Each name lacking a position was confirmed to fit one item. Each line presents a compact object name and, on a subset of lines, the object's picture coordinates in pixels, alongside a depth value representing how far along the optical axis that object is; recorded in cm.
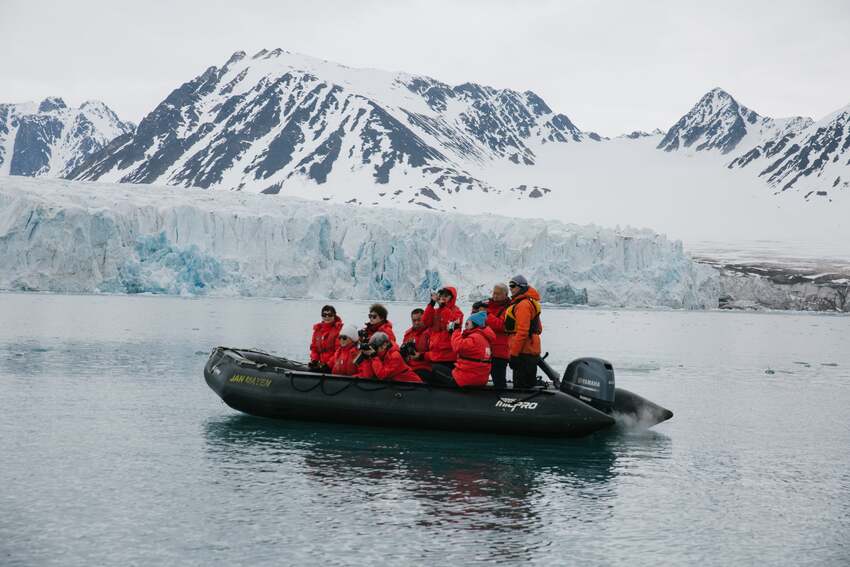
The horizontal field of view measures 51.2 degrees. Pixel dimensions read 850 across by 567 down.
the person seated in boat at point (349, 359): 1152
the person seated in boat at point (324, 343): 1279
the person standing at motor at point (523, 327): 1112
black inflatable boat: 1114
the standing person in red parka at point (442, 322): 1121
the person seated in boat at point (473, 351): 1087
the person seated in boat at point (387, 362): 1137
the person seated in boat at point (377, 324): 1099
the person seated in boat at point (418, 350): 1184
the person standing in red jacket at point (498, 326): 1148
